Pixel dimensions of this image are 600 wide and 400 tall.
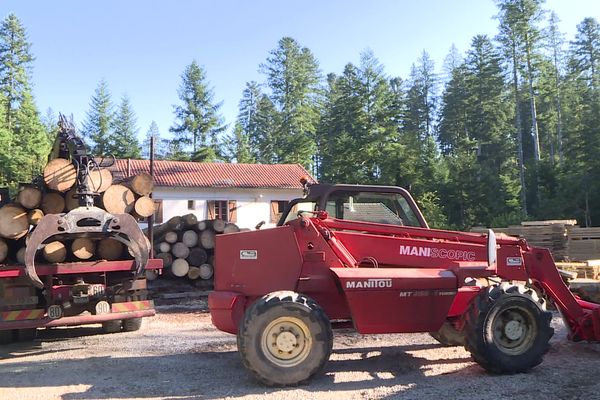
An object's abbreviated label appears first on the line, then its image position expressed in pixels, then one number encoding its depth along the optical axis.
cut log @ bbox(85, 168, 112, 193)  8.71
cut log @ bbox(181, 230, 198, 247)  15.52
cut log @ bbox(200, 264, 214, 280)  15.46
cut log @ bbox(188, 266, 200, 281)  15.32
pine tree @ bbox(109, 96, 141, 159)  57.81
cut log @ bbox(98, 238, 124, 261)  8.73
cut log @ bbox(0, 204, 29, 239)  8.59
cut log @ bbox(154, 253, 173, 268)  15.09
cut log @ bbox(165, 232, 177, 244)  15.30
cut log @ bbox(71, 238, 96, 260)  8.41
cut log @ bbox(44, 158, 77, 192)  8.66
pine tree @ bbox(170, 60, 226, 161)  55.47
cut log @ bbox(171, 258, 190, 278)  15.14
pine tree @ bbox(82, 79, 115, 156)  58.12
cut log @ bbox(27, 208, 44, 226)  8.79
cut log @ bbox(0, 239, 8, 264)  8.60
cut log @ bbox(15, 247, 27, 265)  8.68
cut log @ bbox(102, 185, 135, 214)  9.00
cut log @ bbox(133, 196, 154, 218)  9.51
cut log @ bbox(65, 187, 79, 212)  8.98
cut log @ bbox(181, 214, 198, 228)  15.76
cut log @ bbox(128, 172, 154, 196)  9.54
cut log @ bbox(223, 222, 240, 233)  16.16
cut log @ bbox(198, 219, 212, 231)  15.82
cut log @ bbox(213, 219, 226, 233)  15.94
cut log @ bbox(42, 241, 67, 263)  8.20
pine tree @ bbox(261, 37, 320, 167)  57.09
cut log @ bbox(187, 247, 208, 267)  15.43
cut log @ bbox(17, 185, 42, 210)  8.72
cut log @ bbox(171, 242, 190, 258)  15.34
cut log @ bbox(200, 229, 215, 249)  15.73
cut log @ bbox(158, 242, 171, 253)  15.13
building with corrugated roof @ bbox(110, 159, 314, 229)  33.84
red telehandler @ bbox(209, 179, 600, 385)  5.91
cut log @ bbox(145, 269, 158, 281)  14.37
